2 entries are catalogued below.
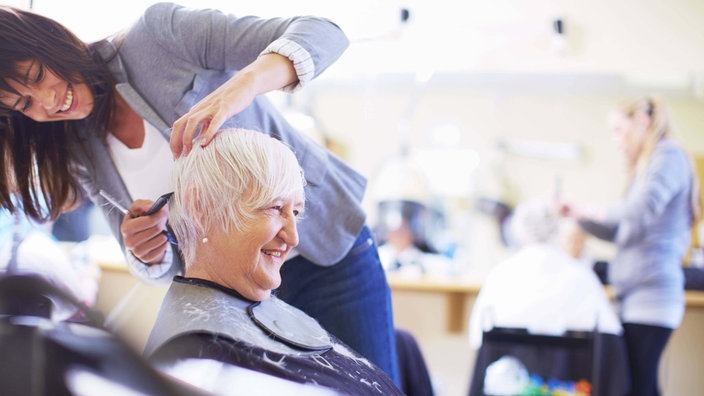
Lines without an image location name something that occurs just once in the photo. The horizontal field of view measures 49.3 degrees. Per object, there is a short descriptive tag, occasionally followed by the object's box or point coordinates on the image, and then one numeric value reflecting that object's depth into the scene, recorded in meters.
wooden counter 2.62
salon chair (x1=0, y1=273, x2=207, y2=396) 0.51
